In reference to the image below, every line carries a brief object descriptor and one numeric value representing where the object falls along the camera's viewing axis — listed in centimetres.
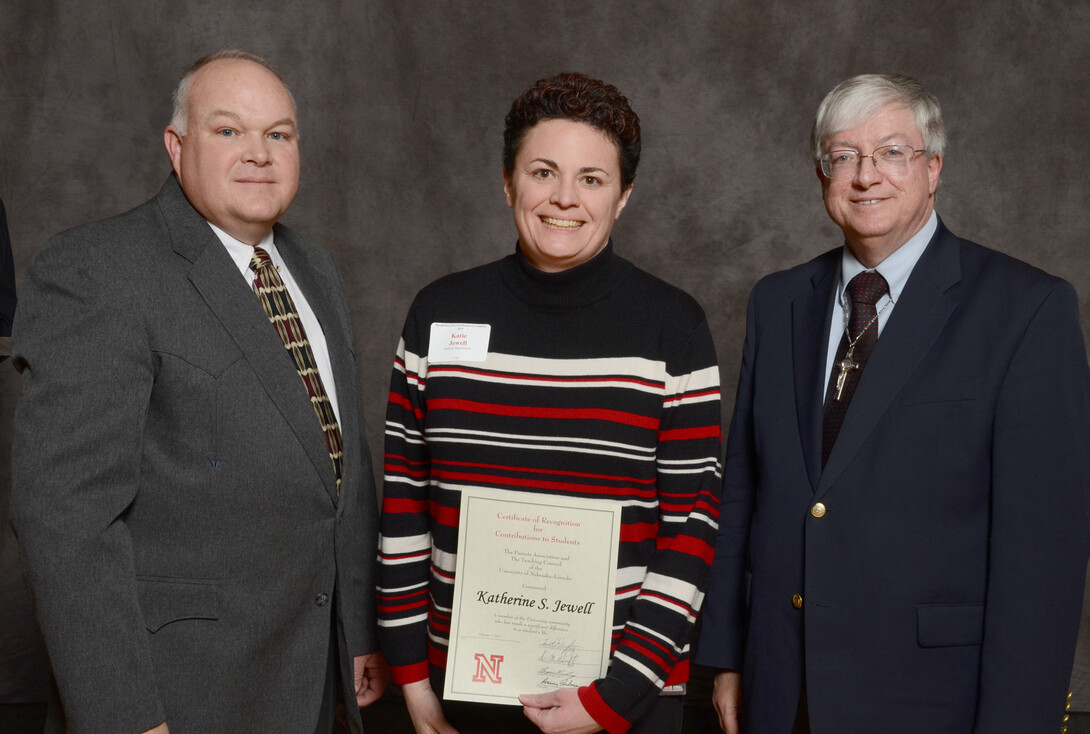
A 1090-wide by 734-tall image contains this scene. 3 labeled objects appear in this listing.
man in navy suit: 176
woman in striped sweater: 181
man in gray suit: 171
